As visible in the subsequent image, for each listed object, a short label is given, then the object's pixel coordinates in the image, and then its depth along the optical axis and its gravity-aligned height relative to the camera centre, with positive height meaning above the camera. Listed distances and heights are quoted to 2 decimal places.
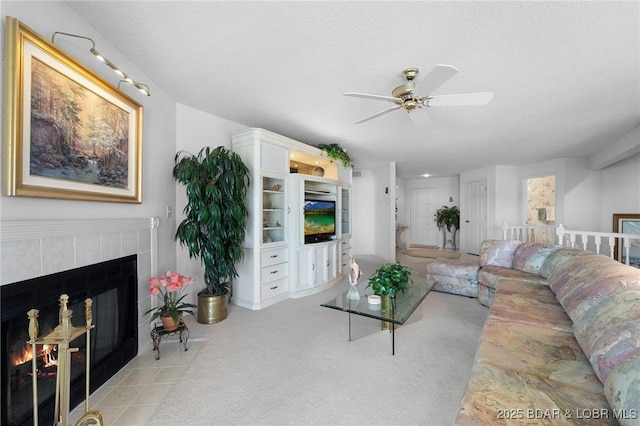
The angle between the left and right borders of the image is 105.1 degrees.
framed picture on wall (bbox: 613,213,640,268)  3.90 -0.26
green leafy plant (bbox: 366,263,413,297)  2.24 -0.63
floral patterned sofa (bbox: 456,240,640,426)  0.88 -0.72
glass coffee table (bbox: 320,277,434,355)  1.97 -0.82
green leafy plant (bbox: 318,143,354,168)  3.90 +0.99
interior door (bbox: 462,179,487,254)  6.40 -0.02
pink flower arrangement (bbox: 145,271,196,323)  2.05 -0.64
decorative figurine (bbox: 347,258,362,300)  2.38 -0.64
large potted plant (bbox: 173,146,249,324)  2.45 -0.05
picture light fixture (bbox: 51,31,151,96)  1.36 +0.94
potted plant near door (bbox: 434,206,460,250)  7.59 -0.19
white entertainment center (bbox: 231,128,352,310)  3.01 -0.13
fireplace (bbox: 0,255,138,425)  1.16 -0.72
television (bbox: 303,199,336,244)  3.64 -0.11
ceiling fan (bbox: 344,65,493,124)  1.71 +0.90
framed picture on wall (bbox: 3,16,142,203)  1.13 +0.49
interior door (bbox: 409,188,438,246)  8.35 -0.07
